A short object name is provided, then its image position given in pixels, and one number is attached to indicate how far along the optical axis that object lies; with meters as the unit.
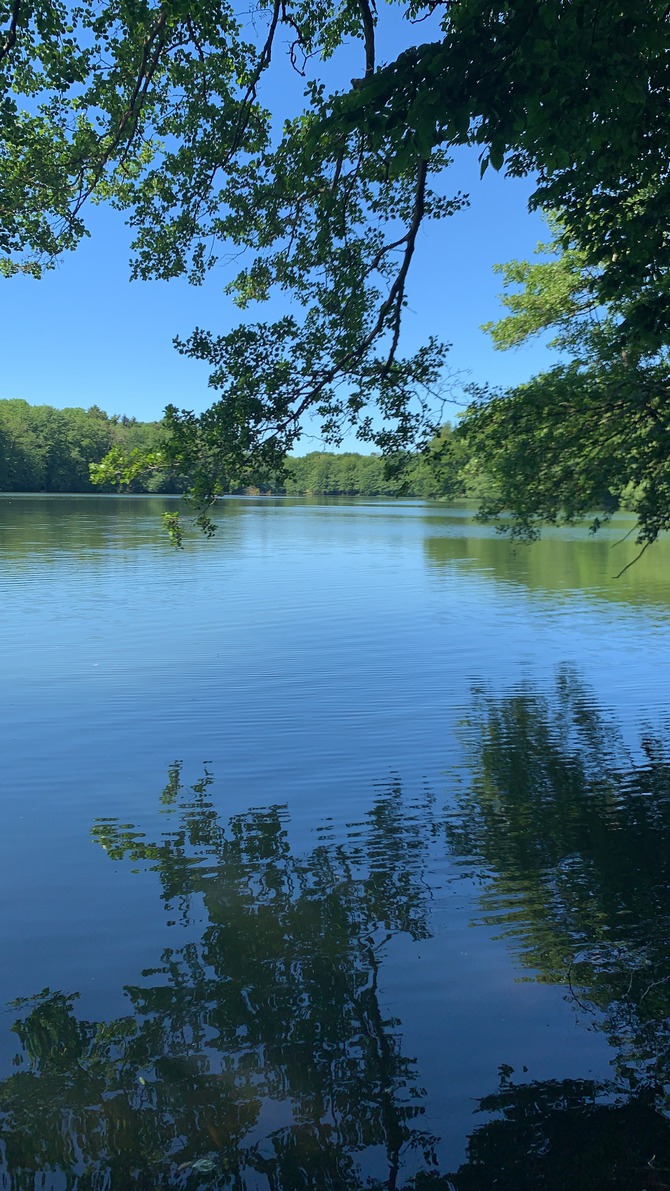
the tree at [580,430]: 13.59
